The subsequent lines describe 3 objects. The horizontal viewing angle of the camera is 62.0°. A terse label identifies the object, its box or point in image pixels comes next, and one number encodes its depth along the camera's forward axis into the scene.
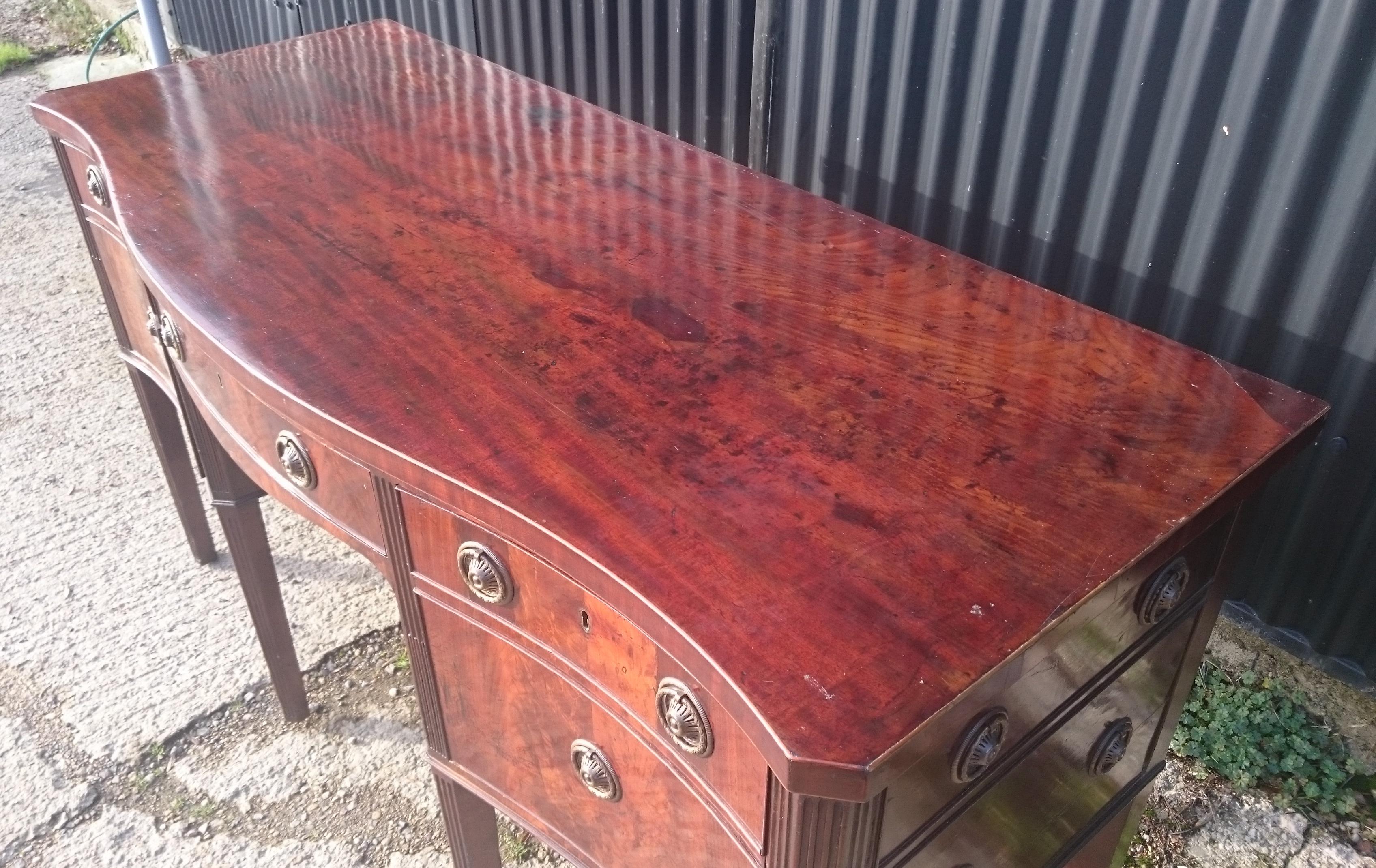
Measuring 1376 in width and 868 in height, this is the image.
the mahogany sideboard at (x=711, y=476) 0.83
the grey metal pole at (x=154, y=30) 2.96
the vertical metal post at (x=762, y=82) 1.91
